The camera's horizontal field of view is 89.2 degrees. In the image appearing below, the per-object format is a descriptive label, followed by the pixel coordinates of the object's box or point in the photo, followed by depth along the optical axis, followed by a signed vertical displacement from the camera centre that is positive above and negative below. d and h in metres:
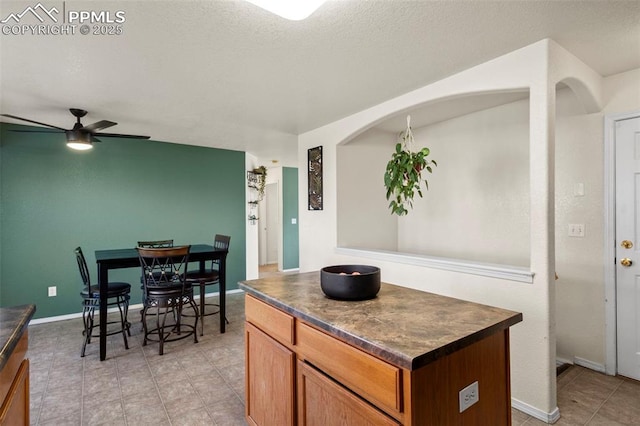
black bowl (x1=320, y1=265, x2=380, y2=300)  1.53 -0.36
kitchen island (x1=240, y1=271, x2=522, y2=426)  1.03 -0.56
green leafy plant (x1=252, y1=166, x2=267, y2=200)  5.96 +0.62
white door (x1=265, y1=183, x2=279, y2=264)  7.99 -0.35
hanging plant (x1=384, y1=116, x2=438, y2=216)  2.91 +0.34
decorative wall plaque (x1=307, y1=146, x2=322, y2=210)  4.06 +0.42
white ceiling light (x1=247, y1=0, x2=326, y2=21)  1.35 +0.87
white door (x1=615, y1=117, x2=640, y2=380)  2.47 -0.30
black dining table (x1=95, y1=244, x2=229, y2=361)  2.93 -0.50
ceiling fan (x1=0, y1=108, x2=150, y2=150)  3.19 +0.78
